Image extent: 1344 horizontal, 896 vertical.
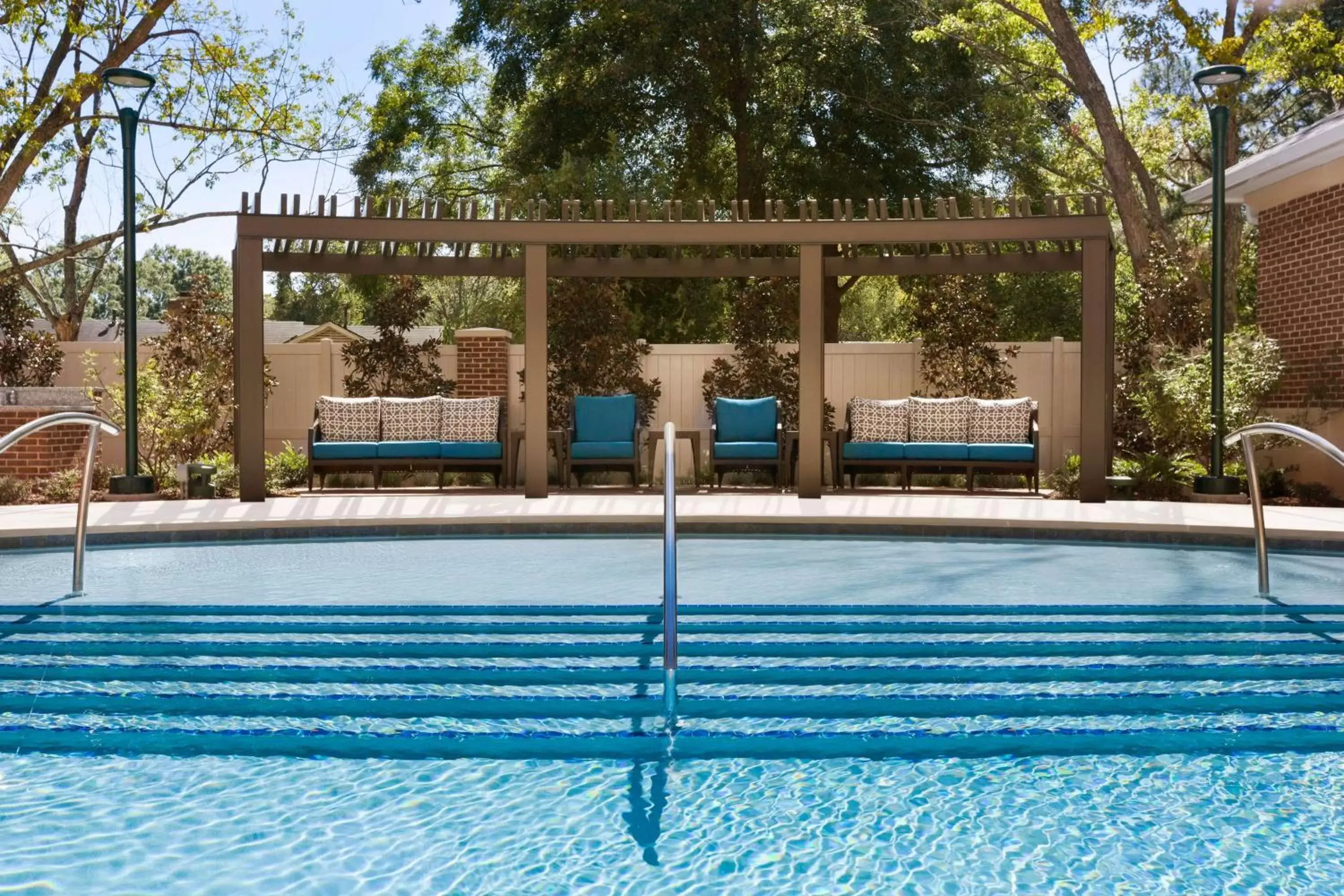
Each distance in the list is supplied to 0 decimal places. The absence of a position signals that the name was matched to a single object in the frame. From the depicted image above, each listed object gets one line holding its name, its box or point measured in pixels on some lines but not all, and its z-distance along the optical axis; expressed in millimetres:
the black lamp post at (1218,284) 8734
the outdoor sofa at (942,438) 10203
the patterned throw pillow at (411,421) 11039
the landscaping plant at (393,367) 12578
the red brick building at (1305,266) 10008
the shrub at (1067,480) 10141
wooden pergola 8992
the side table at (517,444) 10891
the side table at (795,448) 10617
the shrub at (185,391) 10266
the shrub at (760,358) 12555
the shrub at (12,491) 9523
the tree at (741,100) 15984
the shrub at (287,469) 11078
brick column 12305
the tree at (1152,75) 13570
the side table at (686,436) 11266
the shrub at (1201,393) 9742
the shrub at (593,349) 12484
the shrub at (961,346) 12500
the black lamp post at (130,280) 8820
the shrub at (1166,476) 9773
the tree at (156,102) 13242
